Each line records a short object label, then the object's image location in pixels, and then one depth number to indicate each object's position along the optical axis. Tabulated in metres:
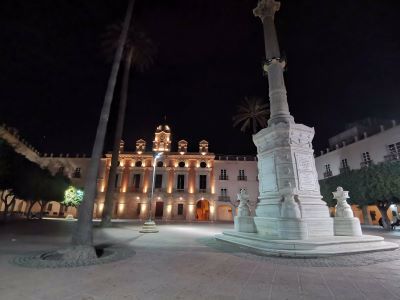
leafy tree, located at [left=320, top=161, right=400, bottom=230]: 18.97
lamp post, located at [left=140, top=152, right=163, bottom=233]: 14.40
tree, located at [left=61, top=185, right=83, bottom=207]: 32.06
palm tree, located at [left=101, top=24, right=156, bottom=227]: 17.60
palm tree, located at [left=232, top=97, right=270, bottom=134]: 27.30
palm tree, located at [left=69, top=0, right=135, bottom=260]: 6.17
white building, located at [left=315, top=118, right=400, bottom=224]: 23.61
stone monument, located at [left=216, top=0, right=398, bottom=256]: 7.41
